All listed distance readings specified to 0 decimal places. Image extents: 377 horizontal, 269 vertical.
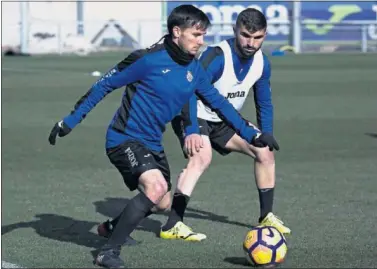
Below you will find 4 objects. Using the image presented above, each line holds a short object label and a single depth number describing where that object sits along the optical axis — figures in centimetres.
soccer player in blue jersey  1001
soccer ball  980
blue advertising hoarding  6087
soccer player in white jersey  1149
